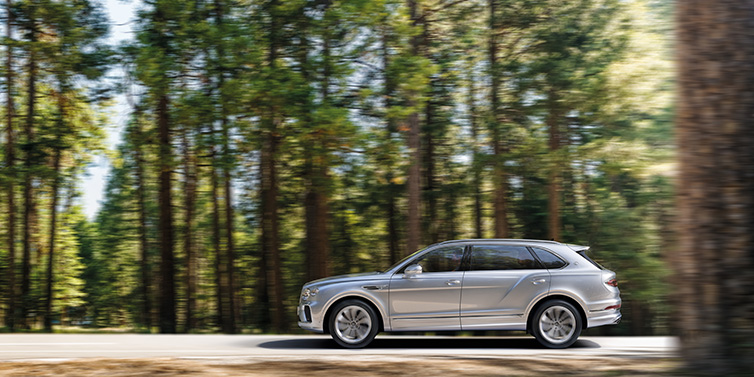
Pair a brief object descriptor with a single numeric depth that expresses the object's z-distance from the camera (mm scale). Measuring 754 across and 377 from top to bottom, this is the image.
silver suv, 10477
